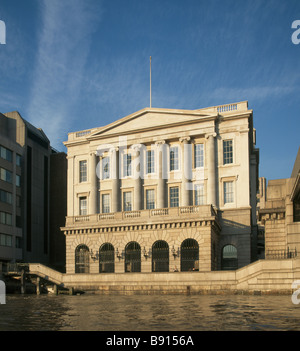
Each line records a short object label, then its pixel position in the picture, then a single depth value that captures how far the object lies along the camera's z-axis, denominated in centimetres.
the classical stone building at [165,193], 4993
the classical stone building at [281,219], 3816
